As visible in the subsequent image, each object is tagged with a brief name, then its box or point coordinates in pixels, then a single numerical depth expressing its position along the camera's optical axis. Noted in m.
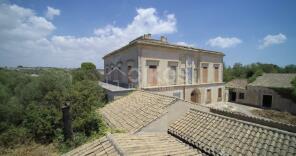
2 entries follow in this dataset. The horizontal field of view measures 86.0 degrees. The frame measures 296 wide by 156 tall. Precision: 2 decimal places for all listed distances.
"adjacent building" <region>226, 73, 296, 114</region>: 20.52
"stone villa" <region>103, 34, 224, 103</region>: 15.01
